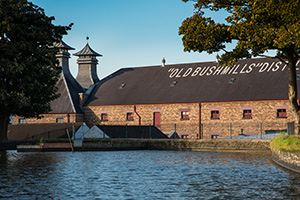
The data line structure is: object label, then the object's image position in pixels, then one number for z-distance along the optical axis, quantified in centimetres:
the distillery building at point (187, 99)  4903
